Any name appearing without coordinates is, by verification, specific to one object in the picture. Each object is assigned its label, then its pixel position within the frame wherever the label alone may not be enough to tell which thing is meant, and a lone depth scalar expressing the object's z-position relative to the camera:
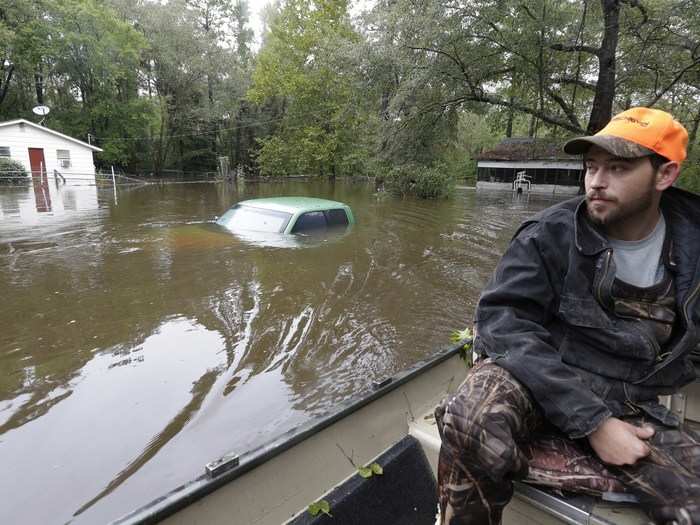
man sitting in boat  1.51
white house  25.08
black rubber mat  2.12
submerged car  9.38
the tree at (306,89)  28.98
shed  32.38
